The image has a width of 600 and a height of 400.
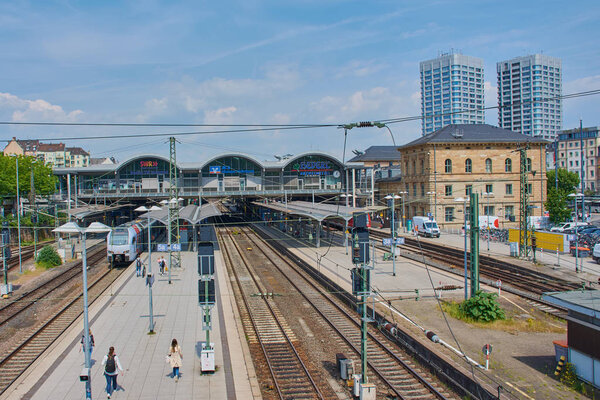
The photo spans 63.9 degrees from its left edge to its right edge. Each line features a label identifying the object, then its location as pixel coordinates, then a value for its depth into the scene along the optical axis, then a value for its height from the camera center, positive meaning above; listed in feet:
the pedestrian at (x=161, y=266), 100.22 -15.94
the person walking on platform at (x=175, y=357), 43.34 -15.16
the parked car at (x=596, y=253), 105.52 -15.92
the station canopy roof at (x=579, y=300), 41.91 -11.10
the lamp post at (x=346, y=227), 126.80 -10.98
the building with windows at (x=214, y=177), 212.02 +5.49
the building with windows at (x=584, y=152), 330.75 +20.88
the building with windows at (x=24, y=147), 363.35 +37.55
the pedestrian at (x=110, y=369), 40.60 -15.18
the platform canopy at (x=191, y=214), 129.29 -7.50
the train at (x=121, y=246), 112.88 -13.06
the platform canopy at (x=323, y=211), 122.11 -6.83
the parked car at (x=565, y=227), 156.15 -14.97
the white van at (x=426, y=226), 158.30 -14.17
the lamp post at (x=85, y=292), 38.96 -9.05
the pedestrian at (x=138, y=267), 95.30 -15.48
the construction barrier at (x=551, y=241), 116.16 -14.59
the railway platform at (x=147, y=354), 42.01 -17.57
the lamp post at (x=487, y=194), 172.68 -4.03
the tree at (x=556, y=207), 168.76 -8.89
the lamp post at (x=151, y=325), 58.65 -16.48
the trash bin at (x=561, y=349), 44.91 -15.80
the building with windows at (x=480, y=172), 180.86 +4.19
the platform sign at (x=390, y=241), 99.82 -11.72
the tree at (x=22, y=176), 197.26 +6.77
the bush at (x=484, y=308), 61.31 -16.08
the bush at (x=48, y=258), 113.70 -15.84
